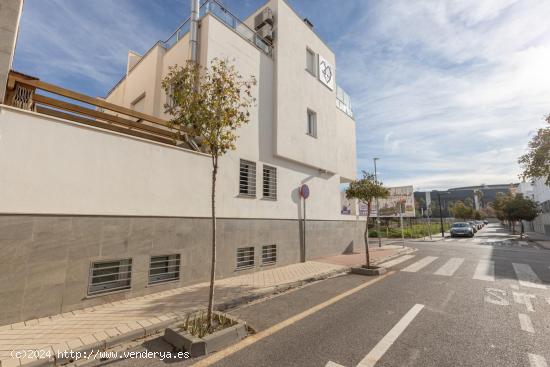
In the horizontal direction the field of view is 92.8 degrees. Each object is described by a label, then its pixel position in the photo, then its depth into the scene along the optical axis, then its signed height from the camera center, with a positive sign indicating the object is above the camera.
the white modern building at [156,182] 4.89 +0.91
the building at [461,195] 106.00 +9.89
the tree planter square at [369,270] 9.48 -2.01
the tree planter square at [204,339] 3.76 -1.86
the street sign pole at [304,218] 11.96 -0.12
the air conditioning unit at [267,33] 11.88 +8.30
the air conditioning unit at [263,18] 11.82 +9.01
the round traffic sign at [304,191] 12.22 +1.15
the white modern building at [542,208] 36.47 +1.04
